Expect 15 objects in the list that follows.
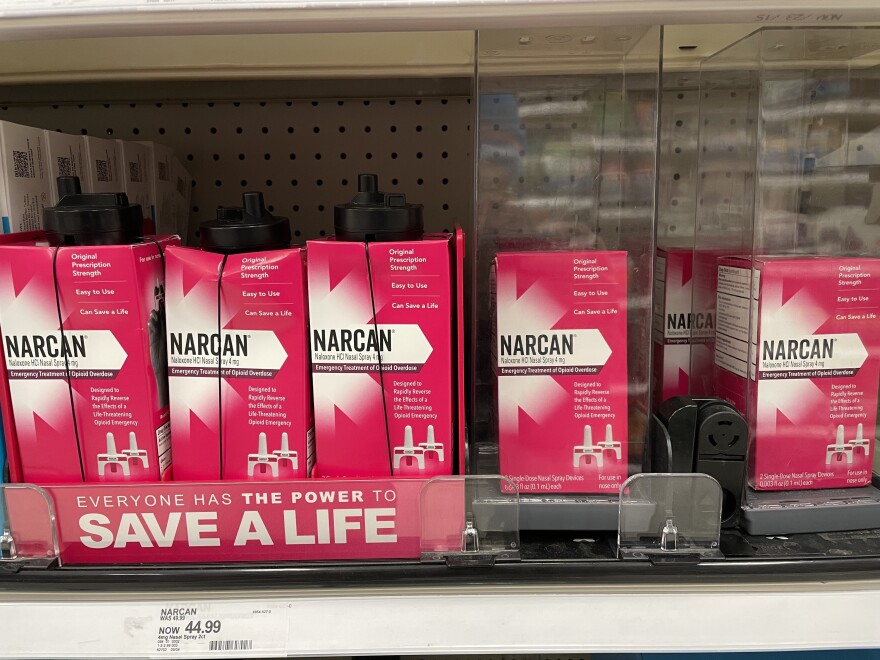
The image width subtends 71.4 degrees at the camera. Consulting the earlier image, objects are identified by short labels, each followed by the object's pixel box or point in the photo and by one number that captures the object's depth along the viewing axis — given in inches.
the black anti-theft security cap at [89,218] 24.9
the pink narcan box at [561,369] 26.3
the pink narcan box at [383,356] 24.4
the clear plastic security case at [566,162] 29.0
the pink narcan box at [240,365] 24.8
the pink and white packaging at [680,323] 33.0
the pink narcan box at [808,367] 26.6
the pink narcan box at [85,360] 24.5
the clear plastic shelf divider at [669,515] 24.9
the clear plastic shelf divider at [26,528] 24.8
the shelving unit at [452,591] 21.7
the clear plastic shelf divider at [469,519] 24.5
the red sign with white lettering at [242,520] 24.8
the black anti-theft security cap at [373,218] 24.9
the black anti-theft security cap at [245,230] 25.3
